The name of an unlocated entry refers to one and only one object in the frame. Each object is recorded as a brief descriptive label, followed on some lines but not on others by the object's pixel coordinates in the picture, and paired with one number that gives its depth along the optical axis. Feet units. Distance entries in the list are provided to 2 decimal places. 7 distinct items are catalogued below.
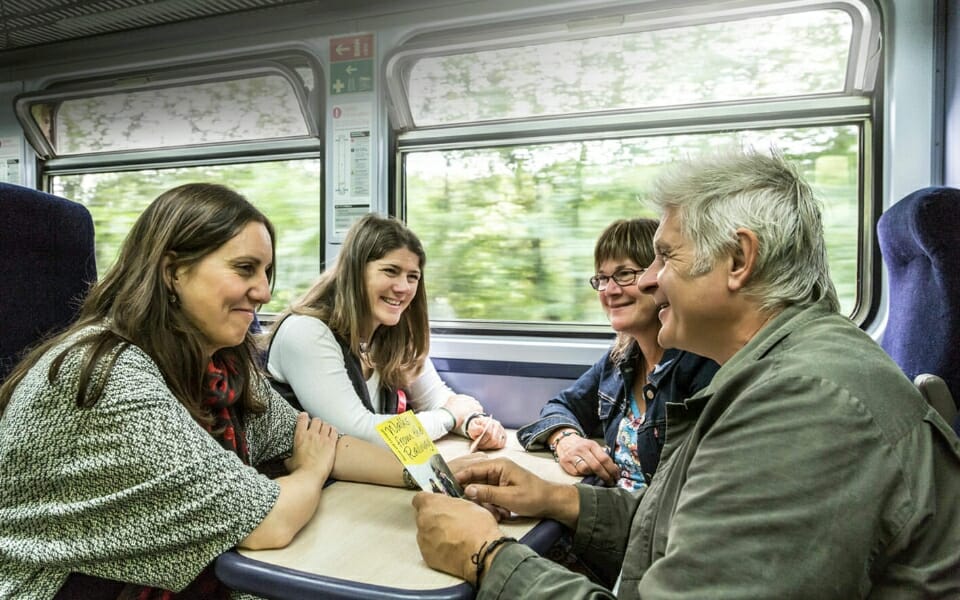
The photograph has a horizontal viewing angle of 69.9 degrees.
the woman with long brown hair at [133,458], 3.92
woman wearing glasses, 6.13
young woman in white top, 6.86
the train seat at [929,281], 5.28
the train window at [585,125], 8.46
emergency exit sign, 10.23
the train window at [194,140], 10.96
